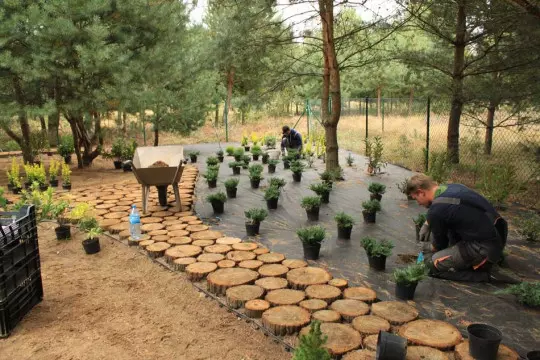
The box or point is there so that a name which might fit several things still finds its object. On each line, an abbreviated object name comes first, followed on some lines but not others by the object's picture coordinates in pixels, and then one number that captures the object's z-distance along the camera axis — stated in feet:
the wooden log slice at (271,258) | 12.82
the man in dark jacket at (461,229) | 11.18
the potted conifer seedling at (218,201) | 18.61
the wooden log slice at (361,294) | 10.35
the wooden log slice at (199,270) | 12.14
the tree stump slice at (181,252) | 13.47
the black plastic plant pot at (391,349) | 7.65
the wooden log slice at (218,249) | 13.76
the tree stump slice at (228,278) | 11.29
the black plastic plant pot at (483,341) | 7.77
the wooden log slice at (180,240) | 14.68
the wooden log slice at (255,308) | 9.93
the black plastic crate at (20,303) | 9.33
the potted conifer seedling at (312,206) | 17.52
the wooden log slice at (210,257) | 13.09
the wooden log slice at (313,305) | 9.89
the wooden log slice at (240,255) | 13.12
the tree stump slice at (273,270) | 11.88
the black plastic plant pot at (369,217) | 17.19
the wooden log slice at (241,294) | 10.50
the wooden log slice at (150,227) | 16.25
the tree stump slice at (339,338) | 8.30
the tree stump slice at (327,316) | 9.39
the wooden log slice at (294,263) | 12.38
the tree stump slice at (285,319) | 9.20
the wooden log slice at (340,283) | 11.04
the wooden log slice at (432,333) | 8.43
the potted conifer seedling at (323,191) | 19.86
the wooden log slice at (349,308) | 9.55
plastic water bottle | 15.46
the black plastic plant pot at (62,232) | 15.88
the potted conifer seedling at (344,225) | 14.96
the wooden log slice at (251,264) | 12.42
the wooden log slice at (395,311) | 9.34
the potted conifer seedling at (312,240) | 13.03
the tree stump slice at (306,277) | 11.21
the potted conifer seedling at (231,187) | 21.24
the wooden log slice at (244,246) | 13.94
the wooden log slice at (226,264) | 12.55
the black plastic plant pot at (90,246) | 14.54
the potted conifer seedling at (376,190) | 19.85
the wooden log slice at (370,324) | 8.92
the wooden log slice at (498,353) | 7.97
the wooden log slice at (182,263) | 12.84
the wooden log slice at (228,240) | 14.62
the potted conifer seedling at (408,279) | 10.18
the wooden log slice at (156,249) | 13.97
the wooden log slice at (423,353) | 8.01
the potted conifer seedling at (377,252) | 12.03
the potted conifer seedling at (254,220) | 15.69
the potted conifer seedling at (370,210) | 16.92
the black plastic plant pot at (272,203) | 19.20
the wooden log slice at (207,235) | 15.18
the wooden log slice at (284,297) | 10.28
